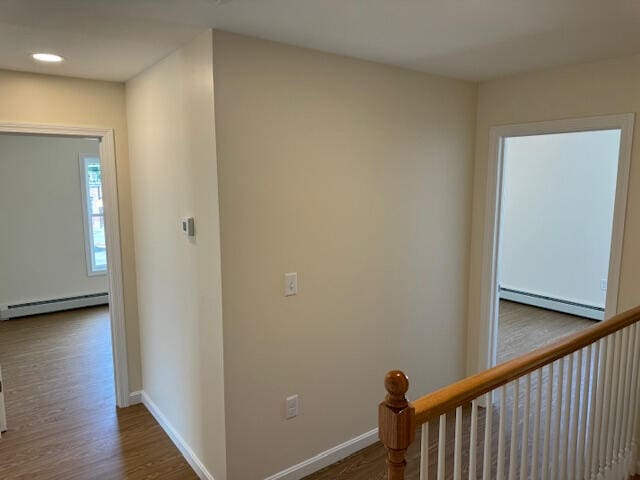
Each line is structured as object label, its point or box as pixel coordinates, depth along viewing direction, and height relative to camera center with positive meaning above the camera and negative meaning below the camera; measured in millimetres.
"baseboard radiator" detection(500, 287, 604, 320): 5625 -1449
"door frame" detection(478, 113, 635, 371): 2635 -102
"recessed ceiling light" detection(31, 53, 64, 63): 2508 +743
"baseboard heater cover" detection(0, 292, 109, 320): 5492 -1428
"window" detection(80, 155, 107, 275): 5930 -308
